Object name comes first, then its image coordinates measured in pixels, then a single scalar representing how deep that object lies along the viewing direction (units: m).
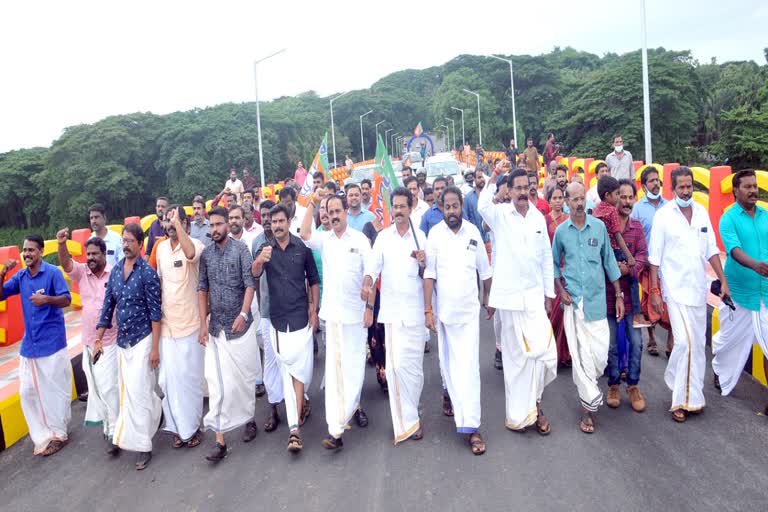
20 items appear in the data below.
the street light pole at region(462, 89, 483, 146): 55.88
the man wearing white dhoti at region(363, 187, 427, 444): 4.83
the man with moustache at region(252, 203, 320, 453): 4.99
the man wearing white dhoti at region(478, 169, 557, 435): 4.80
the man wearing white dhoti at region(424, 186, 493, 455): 4.70
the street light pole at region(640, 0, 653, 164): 15.22
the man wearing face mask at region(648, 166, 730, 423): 4.83
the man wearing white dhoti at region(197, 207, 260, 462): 4.94
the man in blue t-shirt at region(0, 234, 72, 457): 5.37
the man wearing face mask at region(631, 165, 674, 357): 6.46
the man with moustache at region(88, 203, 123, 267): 6.61
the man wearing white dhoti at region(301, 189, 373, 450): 4.94
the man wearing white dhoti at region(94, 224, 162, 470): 4.98
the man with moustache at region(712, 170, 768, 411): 4.86
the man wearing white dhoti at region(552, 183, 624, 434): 4.87
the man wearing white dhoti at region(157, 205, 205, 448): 5.14
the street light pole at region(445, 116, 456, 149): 67.09
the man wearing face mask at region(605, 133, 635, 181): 10.71
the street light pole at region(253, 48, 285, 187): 23.71
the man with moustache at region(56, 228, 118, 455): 5.27
